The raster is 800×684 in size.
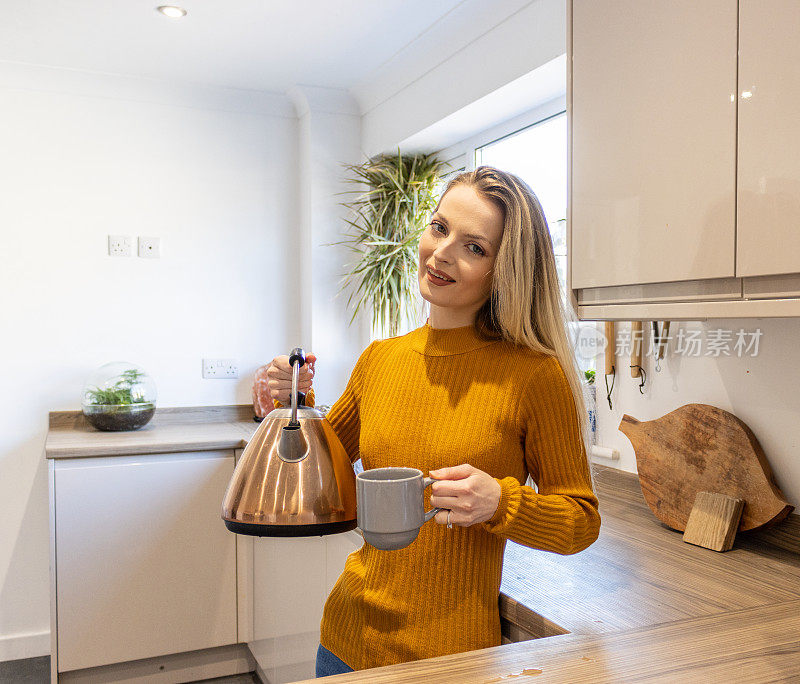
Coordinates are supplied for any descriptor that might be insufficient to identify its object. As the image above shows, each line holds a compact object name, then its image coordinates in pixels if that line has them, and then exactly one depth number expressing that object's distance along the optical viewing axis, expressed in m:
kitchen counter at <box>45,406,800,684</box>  0.88
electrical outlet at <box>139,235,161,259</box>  3.15
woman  1.11
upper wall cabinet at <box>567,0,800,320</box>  1.13
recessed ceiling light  2.41
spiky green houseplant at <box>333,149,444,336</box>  3.09
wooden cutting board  1.48
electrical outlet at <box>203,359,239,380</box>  3.27
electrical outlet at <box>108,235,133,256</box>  3.10
